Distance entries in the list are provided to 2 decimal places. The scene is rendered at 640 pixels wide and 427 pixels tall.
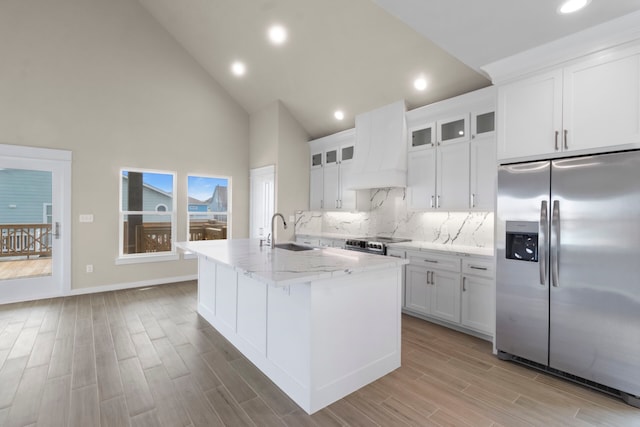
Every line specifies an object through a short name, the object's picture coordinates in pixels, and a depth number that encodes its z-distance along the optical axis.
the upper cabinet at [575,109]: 2.20
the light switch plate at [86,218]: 4.73
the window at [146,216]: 5.22
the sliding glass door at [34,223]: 4.25
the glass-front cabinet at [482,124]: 3.47
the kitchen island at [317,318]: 2.07
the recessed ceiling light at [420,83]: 3.95
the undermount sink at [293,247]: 3.38
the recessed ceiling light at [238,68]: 5.28
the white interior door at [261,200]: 6.10
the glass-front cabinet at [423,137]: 4.07
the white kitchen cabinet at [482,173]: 3.47
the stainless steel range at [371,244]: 4.13
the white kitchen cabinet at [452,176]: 3.71
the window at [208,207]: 5.90
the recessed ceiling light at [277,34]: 4.25
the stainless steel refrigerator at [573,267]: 2.18
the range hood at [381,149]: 4.31
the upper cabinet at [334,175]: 5.27
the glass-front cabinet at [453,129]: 3.71
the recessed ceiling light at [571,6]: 2.00
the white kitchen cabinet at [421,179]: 4.05
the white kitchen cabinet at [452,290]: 3.21
